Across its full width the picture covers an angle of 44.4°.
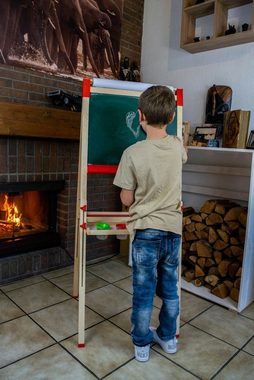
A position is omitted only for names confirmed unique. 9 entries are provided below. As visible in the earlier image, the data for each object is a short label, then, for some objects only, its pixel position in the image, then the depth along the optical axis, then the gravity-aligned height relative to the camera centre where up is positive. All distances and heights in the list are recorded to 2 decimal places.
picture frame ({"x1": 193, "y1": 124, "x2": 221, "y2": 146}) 2.36 +0.17
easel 1.63 -0.11
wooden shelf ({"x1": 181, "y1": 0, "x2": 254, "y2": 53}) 2.20 +0.98
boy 1.40 -0.21
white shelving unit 2.02 -0.22
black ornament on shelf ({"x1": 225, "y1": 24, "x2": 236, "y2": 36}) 2.19 +0.90
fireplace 2.35 -0.57
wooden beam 2.04 +0.19
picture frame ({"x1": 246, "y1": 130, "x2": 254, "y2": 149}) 2.15 +0.12
